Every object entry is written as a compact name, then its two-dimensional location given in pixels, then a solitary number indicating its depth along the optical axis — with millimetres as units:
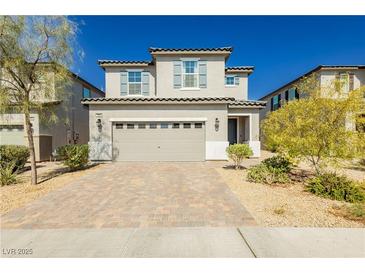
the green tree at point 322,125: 6141
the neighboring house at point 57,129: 13055
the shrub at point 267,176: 7340
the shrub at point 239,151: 9680
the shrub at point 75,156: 9797
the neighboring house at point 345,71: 18141
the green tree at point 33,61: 6539
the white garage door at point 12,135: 13148
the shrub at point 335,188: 5566
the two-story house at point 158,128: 12523
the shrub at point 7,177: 7551
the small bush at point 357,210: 4455
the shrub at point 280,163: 8039
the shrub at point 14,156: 9203
